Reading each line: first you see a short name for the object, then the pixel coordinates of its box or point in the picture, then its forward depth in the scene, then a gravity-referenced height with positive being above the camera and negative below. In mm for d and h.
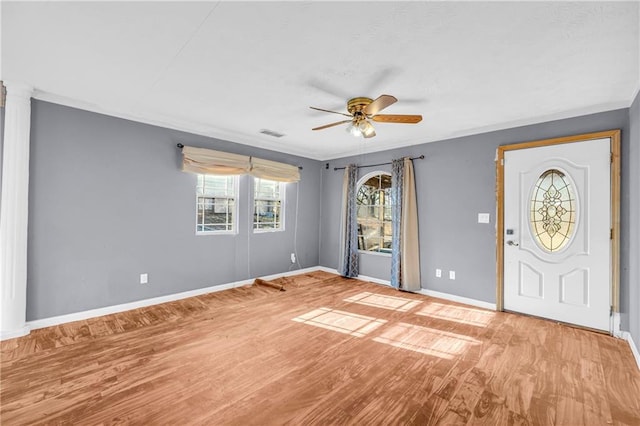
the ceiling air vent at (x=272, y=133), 4379 +1279
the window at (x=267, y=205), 5125 +177
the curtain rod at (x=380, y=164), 4648 +965
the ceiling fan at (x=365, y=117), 2795 +1005
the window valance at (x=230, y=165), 4090 +783
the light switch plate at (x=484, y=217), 3943 +8
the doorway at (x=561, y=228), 3105 -110
